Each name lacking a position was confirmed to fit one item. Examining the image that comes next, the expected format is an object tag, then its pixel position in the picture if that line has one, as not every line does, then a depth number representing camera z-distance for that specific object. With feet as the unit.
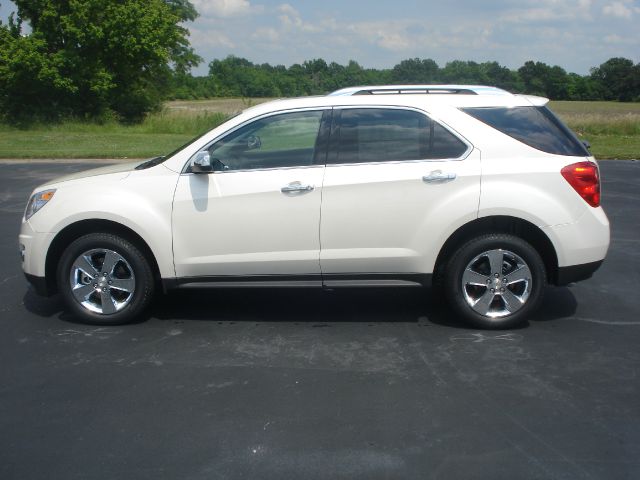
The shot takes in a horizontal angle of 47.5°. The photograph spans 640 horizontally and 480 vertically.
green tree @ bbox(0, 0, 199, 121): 118.83
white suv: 18.35
